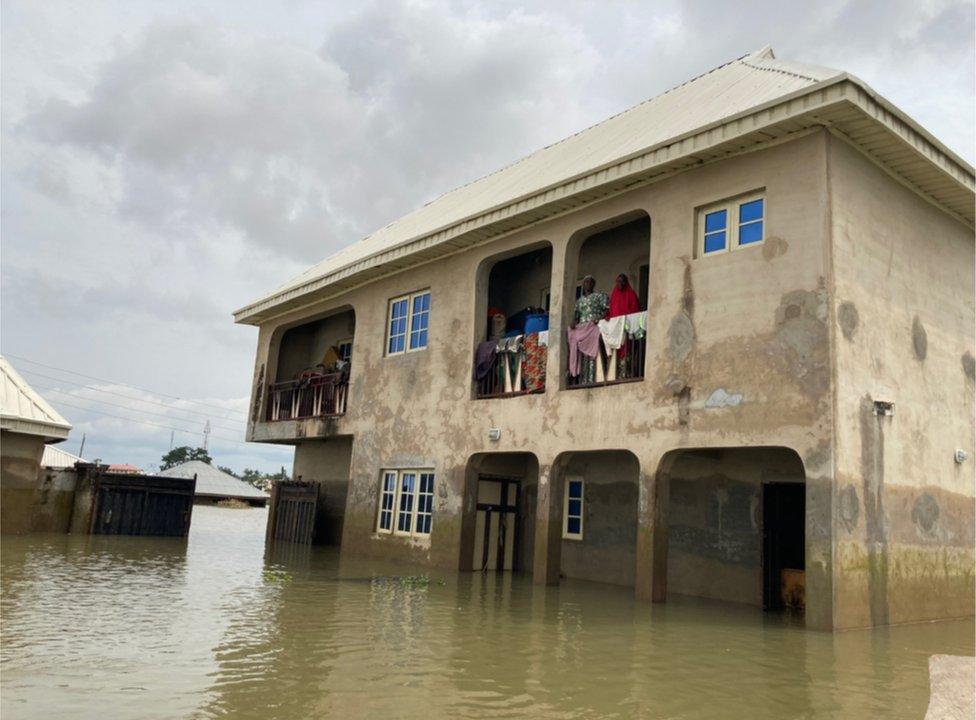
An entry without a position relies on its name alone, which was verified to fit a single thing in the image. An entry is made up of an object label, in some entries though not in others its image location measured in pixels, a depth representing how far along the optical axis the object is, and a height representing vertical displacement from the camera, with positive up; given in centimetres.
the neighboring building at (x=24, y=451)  1780 +53
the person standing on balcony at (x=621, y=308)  1187 +315
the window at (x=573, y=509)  1457 +1
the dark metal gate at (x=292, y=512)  1944 -51
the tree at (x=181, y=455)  8555 +333
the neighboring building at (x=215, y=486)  4894 +9
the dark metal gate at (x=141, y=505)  1928 -56
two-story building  952 +215
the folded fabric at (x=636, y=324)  1162 +280
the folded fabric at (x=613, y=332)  1188 +273
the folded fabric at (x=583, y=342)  1225 +264
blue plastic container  1388 +324
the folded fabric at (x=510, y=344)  1376 +284
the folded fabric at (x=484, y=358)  1426 +265
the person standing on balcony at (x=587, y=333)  1230 +279
